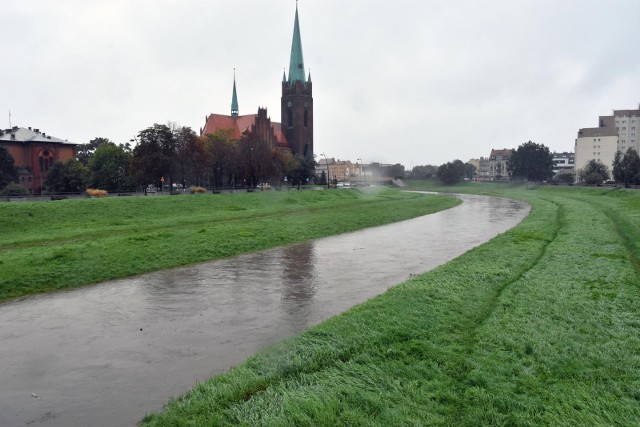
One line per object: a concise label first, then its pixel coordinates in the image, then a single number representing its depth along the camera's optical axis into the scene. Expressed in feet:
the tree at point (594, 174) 277.64
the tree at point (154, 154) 163.84
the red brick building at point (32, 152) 260.01
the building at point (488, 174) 638.57
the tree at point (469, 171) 518.37
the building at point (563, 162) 538.22
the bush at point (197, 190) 165.28
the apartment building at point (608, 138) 430.20
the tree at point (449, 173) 371.76
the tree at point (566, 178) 356.38
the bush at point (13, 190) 175.45
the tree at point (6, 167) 214.83
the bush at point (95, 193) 131.01
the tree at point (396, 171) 378.81
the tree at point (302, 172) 292.30
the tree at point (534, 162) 372.38
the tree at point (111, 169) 190.60
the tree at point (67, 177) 213.87
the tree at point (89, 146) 335.47
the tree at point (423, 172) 420.36
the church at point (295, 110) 350.02
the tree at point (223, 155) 197.47
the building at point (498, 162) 593.42
